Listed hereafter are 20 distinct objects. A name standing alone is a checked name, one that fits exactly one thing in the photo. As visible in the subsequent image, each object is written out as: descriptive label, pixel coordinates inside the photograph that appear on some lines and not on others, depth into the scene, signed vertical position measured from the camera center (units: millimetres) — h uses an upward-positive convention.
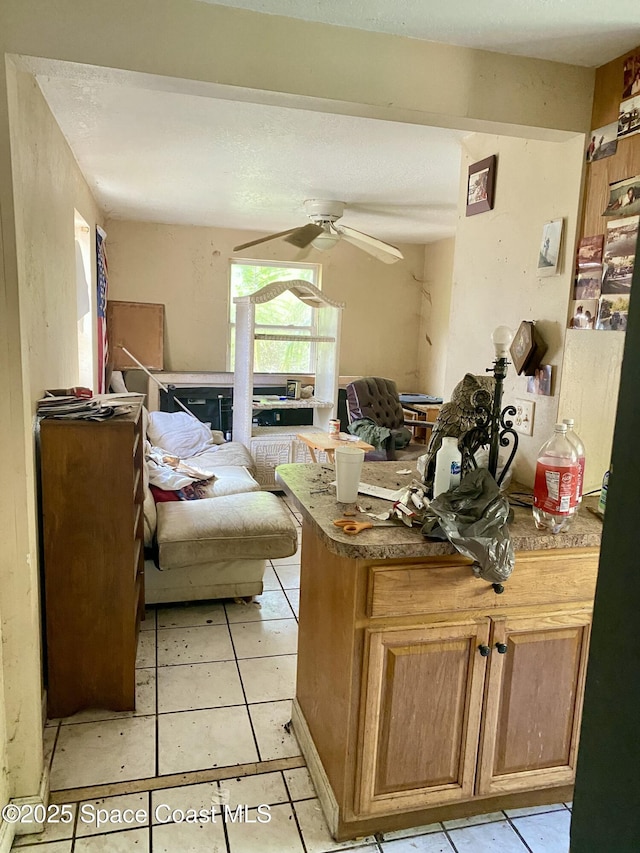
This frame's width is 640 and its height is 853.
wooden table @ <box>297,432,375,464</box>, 4367 -801
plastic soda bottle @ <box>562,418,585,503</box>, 1671 -277
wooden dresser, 2039 -830
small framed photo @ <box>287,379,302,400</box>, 5407 -490
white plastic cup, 1716 -391
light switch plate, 2053 -252
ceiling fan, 4000 +708
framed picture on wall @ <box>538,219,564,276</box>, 1906 +316
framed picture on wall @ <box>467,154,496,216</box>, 2238 +607
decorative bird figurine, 1697 -205
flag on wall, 4387 +172
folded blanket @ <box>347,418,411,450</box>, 4504 -742
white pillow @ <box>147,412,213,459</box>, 4430 -784
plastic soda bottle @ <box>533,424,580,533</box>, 1609 -378
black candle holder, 1694 -216
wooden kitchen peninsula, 1549 -913
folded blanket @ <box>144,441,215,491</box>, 3375 -841
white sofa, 2822 -1021
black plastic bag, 1468 -459
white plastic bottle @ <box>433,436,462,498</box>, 1648 -343
